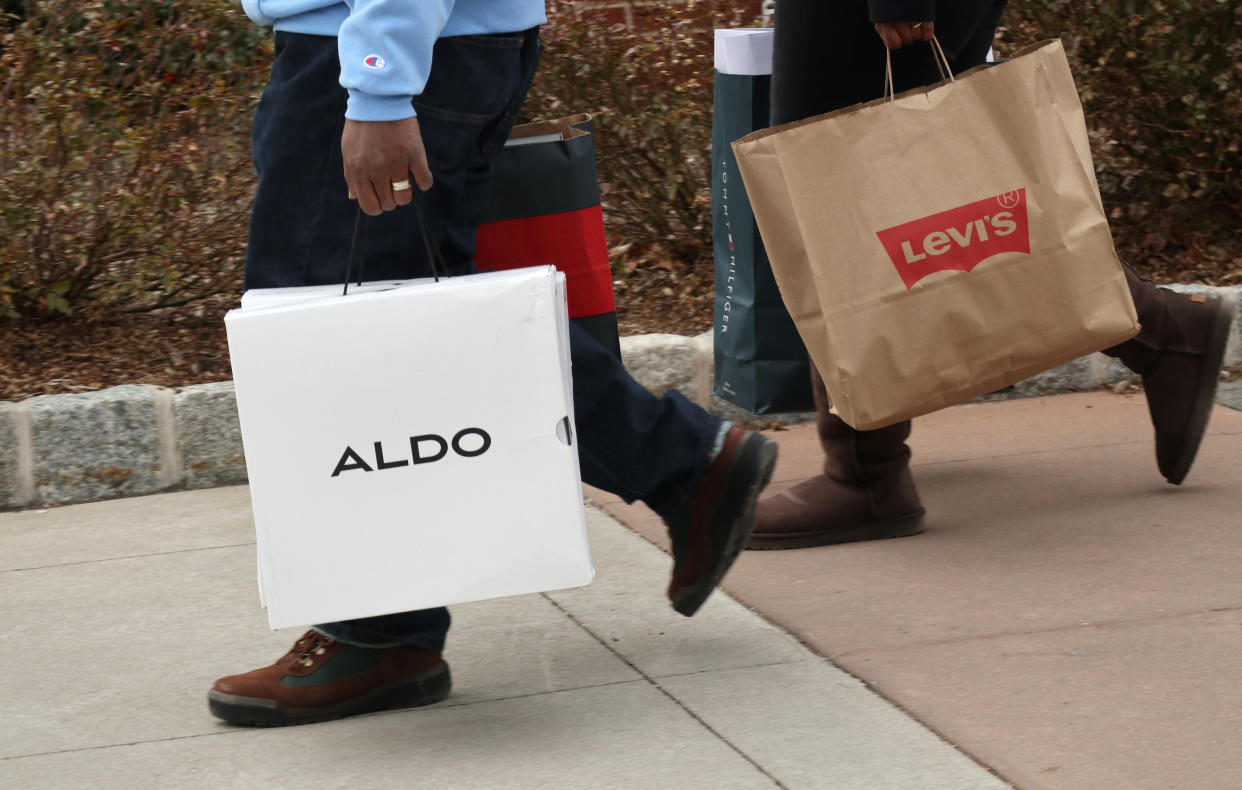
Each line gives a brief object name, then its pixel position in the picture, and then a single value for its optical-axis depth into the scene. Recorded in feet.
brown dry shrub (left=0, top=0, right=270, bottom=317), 29.17
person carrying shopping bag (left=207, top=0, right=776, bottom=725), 15.07
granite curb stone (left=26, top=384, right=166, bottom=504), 26.37
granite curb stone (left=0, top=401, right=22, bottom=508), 26.17
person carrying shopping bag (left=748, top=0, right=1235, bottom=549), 20.39
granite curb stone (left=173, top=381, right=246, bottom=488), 26.81
